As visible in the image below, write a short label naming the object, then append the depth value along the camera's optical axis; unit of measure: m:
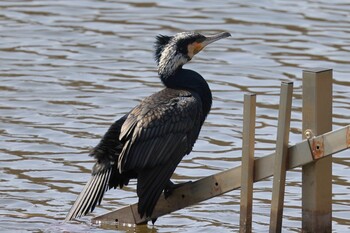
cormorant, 15.82
